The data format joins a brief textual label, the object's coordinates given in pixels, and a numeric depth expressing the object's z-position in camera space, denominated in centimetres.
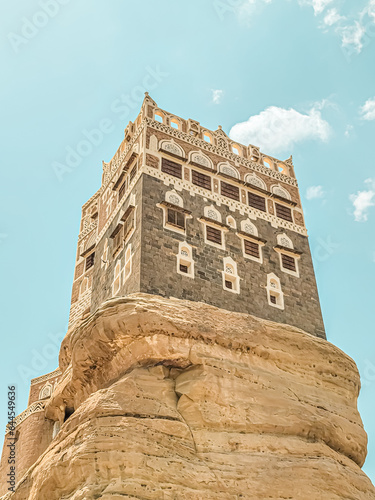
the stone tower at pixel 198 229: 2906
